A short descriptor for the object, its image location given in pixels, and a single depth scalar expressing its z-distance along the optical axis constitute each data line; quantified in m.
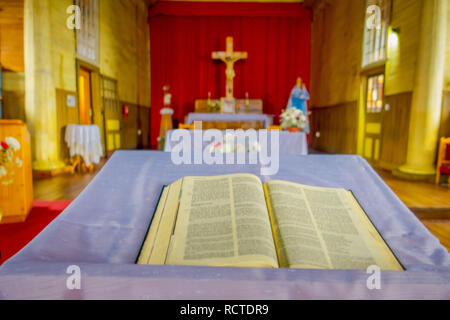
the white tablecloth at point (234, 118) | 4.82
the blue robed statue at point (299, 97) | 8.23
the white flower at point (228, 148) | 2.12
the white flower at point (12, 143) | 2.40
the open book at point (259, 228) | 0.53
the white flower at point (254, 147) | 2.26
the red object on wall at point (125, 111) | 7.64
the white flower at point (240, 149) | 2.24
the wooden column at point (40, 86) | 4.22
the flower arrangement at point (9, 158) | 2.40
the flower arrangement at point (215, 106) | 7.21
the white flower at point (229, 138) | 2.31
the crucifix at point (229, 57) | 7.71
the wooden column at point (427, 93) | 4.22
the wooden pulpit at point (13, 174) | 2.44
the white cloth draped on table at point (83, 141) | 4.56
